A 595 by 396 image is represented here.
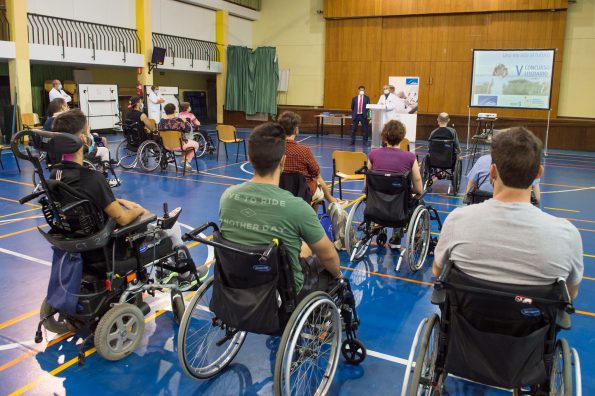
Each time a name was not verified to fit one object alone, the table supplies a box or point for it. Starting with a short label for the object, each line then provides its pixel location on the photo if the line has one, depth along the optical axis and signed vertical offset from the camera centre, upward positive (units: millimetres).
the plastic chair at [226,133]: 9461 -443
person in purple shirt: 3945 -343
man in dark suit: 13449 +29
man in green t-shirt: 2090 -414
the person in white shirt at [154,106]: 10999 +41
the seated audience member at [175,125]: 8336 -280
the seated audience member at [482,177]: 3811 -457
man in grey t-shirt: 1686 -393
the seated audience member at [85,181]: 2596 -373
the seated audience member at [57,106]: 6371 -6
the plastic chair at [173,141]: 7980 -507
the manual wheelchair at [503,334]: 1664 -724
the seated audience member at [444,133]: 6519 -235
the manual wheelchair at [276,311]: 2002 -831
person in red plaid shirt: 3855 -356
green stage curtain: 16984 +1093
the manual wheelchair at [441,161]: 6555 -607
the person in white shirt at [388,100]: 11945 +291
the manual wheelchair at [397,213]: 3824 -755
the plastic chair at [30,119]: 10094 -274
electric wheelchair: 2564 -842
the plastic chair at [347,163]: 5566 -550
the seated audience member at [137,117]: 8336 -164
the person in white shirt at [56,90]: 10203 +304
